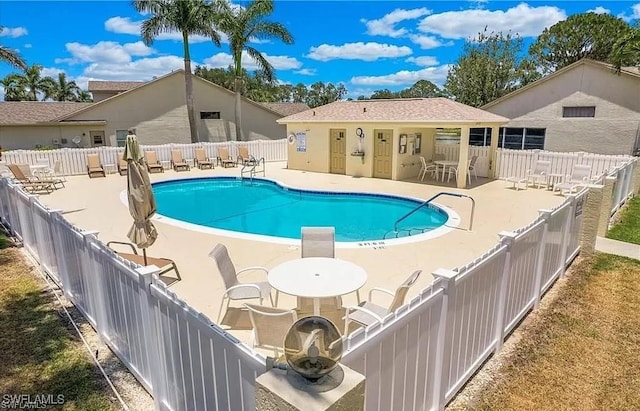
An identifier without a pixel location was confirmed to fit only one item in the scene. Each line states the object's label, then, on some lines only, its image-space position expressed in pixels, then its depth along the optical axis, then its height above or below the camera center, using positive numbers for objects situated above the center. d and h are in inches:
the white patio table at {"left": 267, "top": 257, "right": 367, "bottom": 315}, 183.5 -71.6
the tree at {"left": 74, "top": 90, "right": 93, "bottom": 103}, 2571.4 +256.5
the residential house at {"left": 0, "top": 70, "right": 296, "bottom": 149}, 1018.7 +44.7
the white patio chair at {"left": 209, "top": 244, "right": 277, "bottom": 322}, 209.3 -82.0
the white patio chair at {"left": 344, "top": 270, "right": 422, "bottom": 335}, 174.9 -82.6
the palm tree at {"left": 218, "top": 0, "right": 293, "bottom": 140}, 1055.0 +280.0
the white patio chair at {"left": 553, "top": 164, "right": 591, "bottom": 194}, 561.6 -72.0
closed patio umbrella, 240.7 -37.2
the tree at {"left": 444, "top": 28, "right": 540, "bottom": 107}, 1360.7 +215.4
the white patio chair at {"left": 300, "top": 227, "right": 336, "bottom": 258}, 243.6 -67.5
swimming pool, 474.0 -108.4
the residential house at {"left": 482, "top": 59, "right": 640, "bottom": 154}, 832.3 +40.4
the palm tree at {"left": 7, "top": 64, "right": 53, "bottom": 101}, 2086.6 +289.6
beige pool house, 644.1 -5.5
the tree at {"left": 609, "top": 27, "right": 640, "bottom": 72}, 774.5 +154.2
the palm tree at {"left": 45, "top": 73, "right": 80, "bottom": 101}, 2325.3 +279.1
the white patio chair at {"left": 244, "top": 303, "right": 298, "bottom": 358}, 153.7 -74.9
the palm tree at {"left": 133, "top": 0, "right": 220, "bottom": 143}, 1004.6 +287.5
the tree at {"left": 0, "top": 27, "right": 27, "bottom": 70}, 648.4 +128.2
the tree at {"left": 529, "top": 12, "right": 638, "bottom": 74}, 1417.3 +325.7
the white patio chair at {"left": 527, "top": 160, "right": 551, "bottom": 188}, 621.0 -70.5
